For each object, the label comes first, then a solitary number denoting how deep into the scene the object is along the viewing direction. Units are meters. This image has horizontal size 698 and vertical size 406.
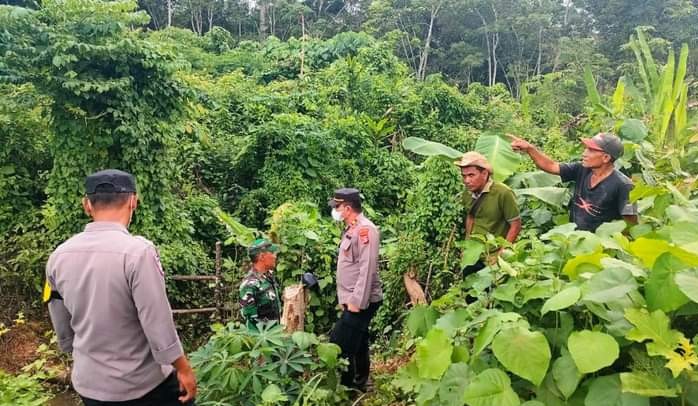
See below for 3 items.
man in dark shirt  3.30
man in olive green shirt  3.54
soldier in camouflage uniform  3.62
